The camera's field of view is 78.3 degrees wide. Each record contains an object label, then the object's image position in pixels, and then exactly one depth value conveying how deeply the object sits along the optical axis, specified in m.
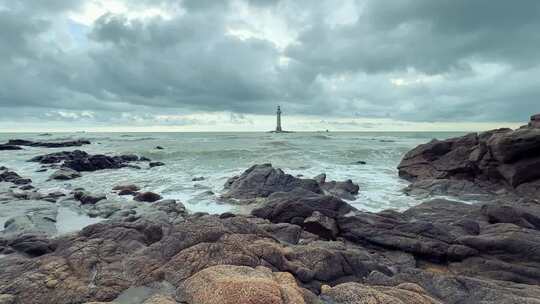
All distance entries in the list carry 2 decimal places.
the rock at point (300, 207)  10.16
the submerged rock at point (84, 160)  25.84
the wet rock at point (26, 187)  17.61
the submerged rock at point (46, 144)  54.49
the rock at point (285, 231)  7.98
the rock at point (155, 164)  28.14
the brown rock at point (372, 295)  3.83
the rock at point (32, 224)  9.35
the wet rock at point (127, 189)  16.06
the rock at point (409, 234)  7.55
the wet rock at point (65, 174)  21.12
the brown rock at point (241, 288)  3.57
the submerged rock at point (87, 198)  13.83
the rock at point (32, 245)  7.37
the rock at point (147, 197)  14.54
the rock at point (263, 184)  15.59
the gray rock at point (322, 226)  9.07
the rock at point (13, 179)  19.55
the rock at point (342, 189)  15.41
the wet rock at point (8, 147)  48.93
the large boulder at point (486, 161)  15.09
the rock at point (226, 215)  10.12
